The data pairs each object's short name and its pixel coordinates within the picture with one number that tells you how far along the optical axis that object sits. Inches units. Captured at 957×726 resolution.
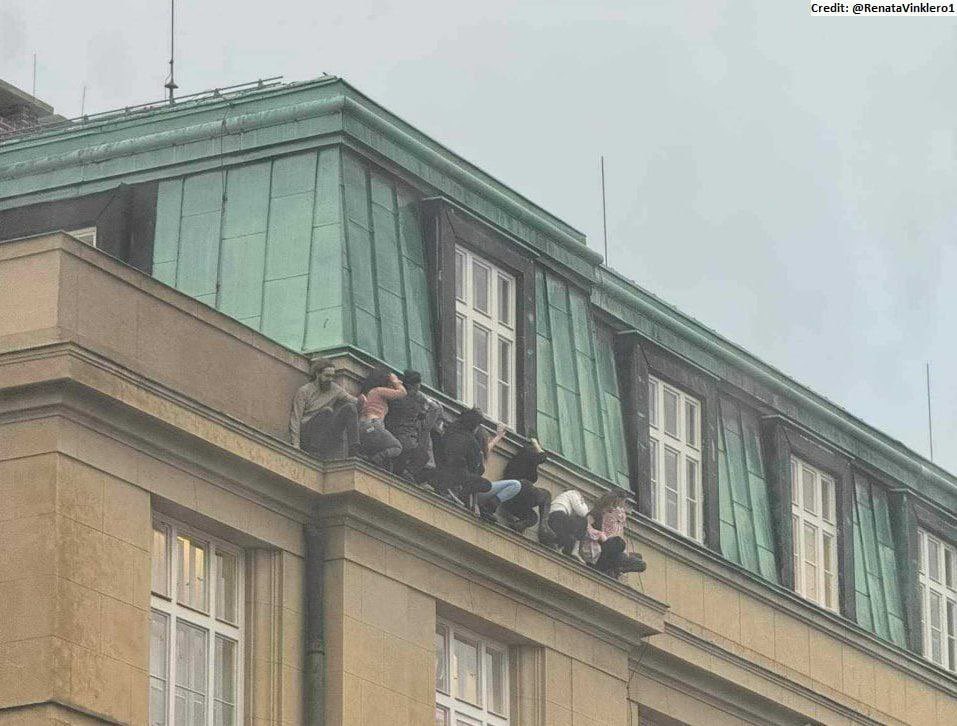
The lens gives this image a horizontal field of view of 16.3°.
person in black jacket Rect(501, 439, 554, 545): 1696.6
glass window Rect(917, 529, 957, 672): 2168.9
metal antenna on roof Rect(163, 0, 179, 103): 1855.3
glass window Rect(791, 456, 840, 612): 2038.6
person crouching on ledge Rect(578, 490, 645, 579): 1755.7
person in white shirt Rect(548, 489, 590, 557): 1729.8
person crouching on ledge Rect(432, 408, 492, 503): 1647.4
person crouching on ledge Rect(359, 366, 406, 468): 1593.3
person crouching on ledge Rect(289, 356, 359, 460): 1582.2
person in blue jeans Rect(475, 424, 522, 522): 1667.1
